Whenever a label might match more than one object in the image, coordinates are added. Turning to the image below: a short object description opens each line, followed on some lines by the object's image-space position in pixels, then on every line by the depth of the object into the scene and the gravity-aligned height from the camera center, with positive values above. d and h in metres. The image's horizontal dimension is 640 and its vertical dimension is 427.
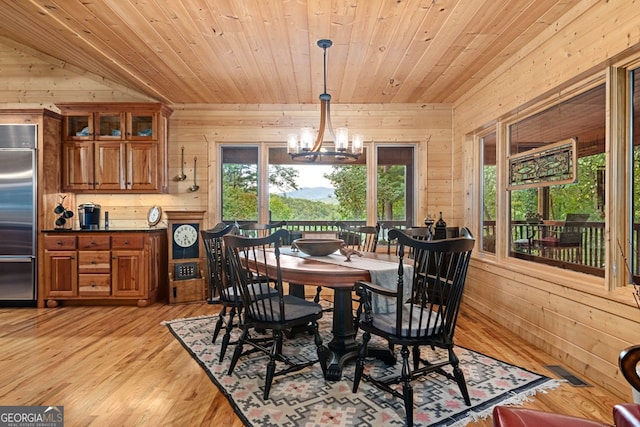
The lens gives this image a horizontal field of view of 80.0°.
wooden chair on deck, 2.95 -0.19
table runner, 2.37 -0.42
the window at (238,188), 5.45 +0.37
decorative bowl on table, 3.00 -0.26
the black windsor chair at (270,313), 2.31 -0.65
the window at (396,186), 5.42 +0.40
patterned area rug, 2.10 -1.12
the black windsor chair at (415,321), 2.00 -0.62
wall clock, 5.13 -0.04
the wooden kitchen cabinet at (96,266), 4.61 -0.64
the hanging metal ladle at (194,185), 5.27 +0.40
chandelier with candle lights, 3.18 +0.60
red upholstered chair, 1.12 -0.64
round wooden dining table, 2.40 -0.44
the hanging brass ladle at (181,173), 5.26 +0.56
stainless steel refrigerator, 4.61 -0.01
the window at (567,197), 2.74 +0.14
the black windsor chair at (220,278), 2.86 -0.53
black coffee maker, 4.90 -0.04
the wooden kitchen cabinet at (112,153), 4.93 +0.78
